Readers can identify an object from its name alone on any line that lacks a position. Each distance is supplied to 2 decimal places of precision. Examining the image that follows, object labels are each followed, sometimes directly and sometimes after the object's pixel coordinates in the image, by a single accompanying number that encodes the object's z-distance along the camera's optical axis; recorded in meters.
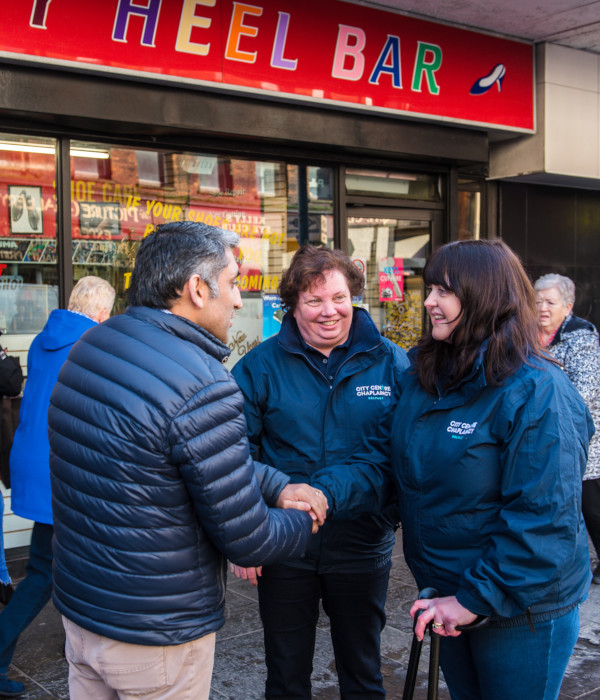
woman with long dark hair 2.17
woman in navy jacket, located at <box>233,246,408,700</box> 2.94
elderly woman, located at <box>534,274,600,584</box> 5.05
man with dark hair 1.99
